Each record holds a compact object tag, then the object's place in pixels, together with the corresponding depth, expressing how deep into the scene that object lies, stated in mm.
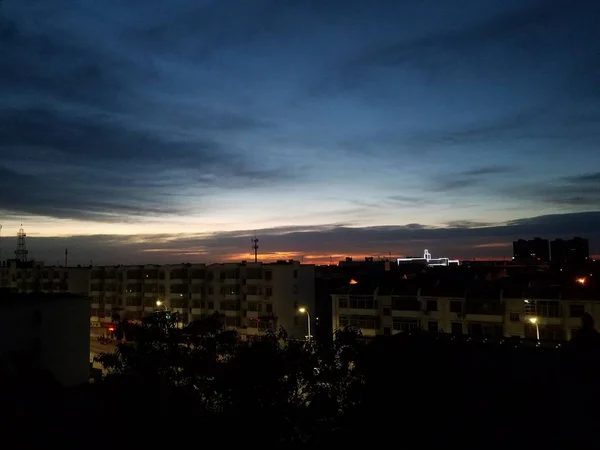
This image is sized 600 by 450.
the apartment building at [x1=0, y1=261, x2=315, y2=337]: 52625
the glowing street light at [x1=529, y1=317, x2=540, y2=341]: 35134
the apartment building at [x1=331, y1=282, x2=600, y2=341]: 34406
